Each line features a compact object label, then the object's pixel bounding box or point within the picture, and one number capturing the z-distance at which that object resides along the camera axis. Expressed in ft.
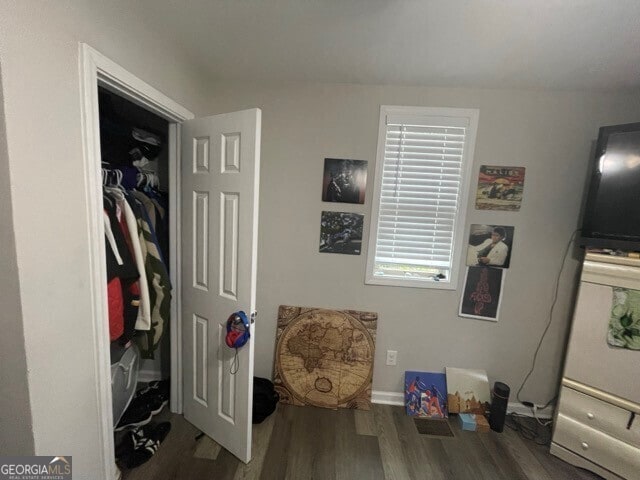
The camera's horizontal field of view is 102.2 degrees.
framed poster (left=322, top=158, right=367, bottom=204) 5.97
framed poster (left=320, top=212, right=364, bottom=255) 6.10
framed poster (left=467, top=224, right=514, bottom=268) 5.90
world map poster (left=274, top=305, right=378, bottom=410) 6.27
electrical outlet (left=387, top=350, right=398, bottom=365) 6.38
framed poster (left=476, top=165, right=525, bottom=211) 5.76
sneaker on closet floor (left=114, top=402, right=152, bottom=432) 5.20
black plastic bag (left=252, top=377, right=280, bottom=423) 5.64
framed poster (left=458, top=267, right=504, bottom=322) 6.03
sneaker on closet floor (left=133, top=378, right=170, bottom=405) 5.91
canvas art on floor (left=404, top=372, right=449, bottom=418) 6.16
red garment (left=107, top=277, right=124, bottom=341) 3.80
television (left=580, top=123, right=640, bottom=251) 4.70
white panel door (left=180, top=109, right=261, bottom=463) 4.27
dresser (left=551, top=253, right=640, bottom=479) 4.61
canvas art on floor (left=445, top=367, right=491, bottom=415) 6.14
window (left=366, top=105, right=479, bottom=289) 5.79
